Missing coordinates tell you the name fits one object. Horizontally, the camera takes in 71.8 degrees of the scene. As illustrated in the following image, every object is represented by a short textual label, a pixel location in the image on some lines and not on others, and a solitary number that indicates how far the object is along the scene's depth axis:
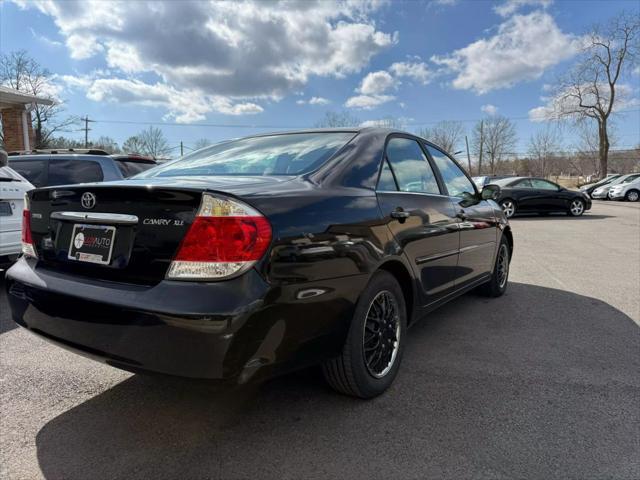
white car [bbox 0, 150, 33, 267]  4.65
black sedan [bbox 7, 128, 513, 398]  1.75
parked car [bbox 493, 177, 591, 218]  14.95
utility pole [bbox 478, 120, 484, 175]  70.38
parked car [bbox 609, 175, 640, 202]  24.94
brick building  14.48
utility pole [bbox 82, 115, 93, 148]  54.12
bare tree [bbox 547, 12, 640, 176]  37.43
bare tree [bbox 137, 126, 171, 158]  65.19
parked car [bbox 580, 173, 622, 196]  29.01
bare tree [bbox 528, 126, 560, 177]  75.25
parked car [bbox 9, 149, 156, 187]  6.08
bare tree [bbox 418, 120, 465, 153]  63.31
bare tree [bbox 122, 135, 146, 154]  61.56
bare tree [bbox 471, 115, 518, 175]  70.69
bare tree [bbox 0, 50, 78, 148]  36.03
